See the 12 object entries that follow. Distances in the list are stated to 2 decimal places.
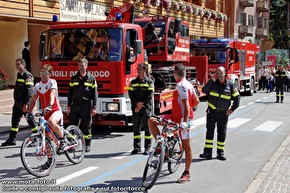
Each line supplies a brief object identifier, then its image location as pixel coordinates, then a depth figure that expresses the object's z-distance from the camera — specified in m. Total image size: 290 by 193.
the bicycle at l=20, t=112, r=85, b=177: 6.88
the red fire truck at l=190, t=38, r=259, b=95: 18.00
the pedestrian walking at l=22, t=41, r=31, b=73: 16.47
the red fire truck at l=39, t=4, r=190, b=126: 10.42
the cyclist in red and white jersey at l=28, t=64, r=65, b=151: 7.53
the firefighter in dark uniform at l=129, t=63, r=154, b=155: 8.70
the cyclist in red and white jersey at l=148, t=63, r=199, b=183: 6.72
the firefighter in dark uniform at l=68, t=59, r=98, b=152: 8.61
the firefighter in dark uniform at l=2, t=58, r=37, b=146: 9.20
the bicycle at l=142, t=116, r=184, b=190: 6.27
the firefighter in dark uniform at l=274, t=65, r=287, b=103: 19.89
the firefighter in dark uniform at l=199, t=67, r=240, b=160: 8.43
